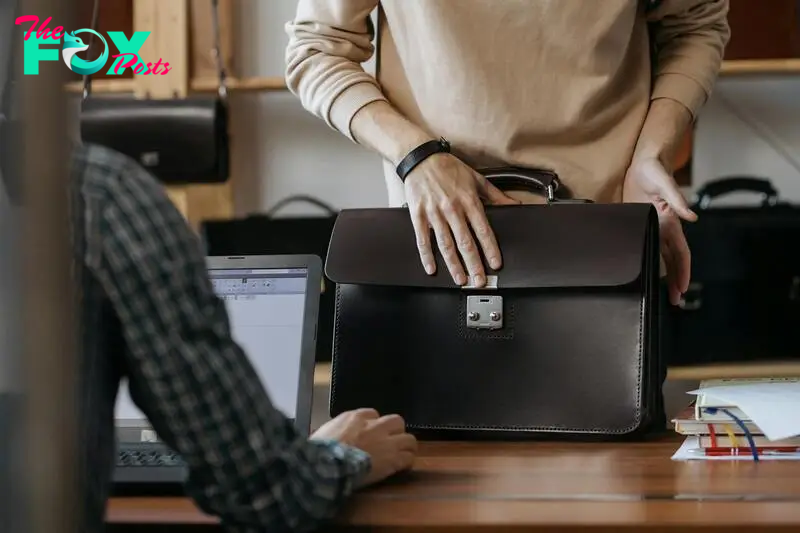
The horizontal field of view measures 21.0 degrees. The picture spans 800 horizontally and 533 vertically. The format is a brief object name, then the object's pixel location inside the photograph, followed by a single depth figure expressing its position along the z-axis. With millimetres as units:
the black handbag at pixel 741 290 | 3848
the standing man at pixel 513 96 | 2658
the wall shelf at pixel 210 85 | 4130
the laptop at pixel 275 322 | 2514
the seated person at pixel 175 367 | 2006
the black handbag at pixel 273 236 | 3991
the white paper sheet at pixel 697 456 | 2361
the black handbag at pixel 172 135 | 3808
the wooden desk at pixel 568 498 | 2111
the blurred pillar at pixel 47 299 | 1232
